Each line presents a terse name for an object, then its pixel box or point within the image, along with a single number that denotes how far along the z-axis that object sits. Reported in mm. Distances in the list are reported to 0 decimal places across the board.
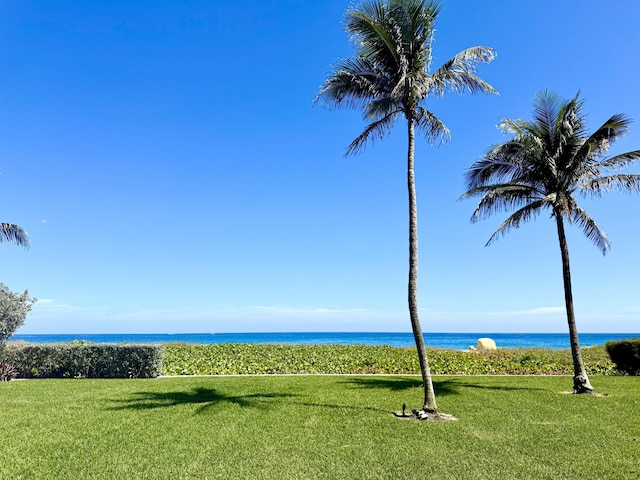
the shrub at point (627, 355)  16609
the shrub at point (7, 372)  14625
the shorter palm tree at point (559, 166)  12766
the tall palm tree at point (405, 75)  9695
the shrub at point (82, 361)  15359
